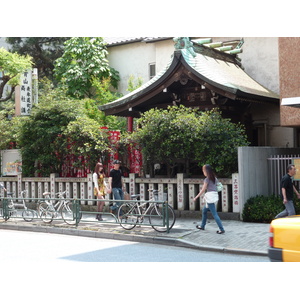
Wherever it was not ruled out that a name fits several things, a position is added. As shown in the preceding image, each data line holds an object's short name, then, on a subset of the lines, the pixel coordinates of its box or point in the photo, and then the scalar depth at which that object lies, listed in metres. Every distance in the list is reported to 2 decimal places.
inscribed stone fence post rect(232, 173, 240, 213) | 14.63
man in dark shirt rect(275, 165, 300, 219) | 12.36
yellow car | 6.57
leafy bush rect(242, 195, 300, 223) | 14.04
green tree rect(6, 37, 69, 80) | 30.89
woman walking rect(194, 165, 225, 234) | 12.40
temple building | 17.58
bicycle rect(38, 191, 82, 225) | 14.83
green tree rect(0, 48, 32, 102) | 18.62
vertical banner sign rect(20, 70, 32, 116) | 20.45
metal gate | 15.78
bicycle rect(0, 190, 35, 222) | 15.79
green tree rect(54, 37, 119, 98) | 25.47
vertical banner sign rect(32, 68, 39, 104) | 21.09
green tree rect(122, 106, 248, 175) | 15.25
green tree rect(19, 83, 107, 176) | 18.16
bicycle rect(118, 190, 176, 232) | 12.63
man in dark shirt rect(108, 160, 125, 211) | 14.67
